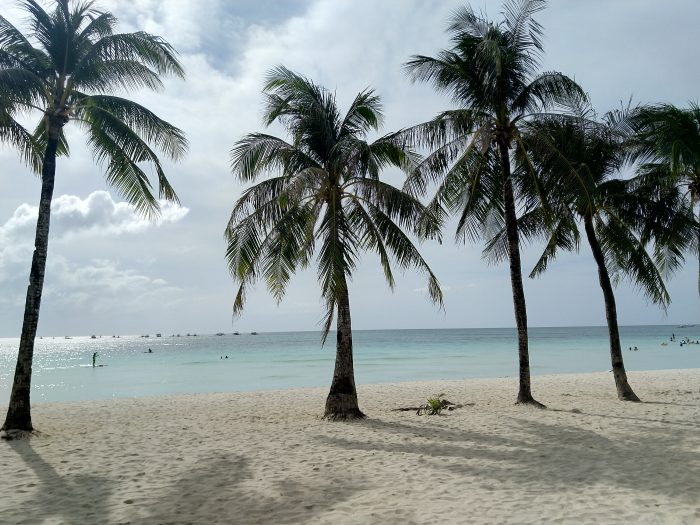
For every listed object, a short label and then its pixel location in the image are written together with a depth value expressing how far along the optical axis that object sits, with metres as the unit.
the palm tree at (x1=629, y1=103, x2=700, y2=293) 11.29
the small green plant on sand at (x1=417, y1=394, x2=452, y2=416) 12.16
